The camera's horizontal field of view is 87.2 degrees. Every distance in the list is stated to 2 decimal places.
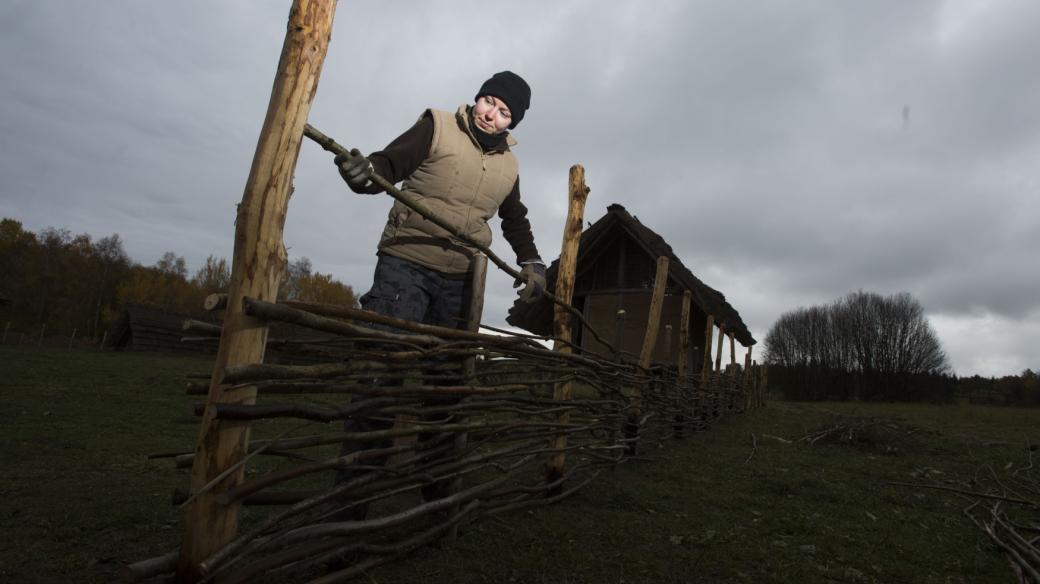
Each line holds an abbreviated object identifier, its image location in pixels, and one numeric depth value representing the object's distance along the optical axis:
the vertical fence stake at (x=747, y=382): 11.76
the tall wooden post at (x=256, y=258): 1.26
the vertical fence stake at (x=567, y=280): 2.96
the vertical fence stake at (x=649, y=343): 3.96
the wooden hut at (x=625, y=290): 8.71
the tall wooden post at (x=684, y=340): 5.78
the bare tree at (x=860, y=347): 33.72
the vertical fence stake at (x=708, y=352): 7.26
